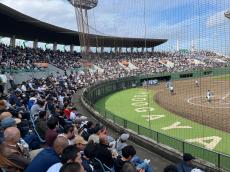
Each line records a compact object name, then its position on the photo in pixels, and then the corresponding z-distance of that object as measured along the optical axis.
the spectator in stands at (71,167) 1.91
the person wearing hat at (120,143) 3.93
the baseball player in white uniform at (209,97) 14.46
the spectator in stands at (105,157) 3.19
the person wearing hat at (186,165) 3.74
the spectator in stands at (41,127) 3.87
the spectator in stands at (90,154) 3.15
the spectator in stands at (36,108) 5.70
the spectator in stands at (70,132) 3.71
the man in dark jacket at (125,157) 3.12
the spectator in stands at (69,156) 2.35
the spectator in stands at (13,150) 2.61
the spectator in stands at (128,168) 2.67
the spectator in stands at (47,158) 2.38
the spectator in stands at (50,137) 3.02
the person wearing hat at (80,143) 3.45
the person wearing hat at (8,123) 3.19
